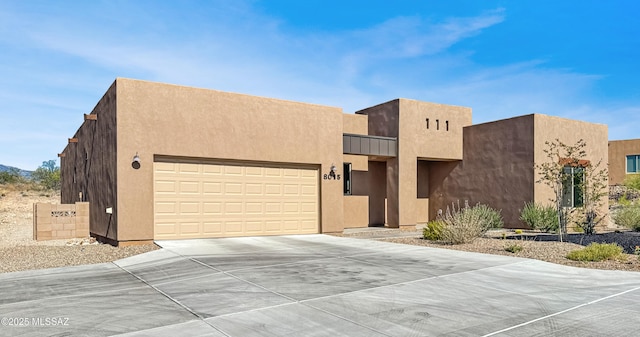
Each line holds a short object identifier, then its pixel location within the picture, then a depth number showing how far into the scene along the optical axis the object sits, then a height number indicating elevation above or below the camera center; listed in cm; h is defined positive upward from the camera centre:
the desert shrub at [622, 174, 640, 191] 2906 -10
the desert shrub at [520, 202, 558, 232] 1742 -153
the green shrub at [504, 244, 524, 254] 1107 -176
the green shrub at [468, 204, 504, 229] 1685 -144
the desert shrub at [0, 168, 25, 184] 4684 +3
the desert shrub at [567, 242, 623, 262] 984 -167
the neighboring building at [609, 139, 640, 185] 3872 +184
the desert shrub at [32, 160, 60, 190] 4516 +4
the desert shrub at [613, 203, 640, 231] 1800 -158
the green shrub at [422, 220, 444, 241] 1343 -163
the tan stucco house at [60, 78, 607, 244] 1286 +63
